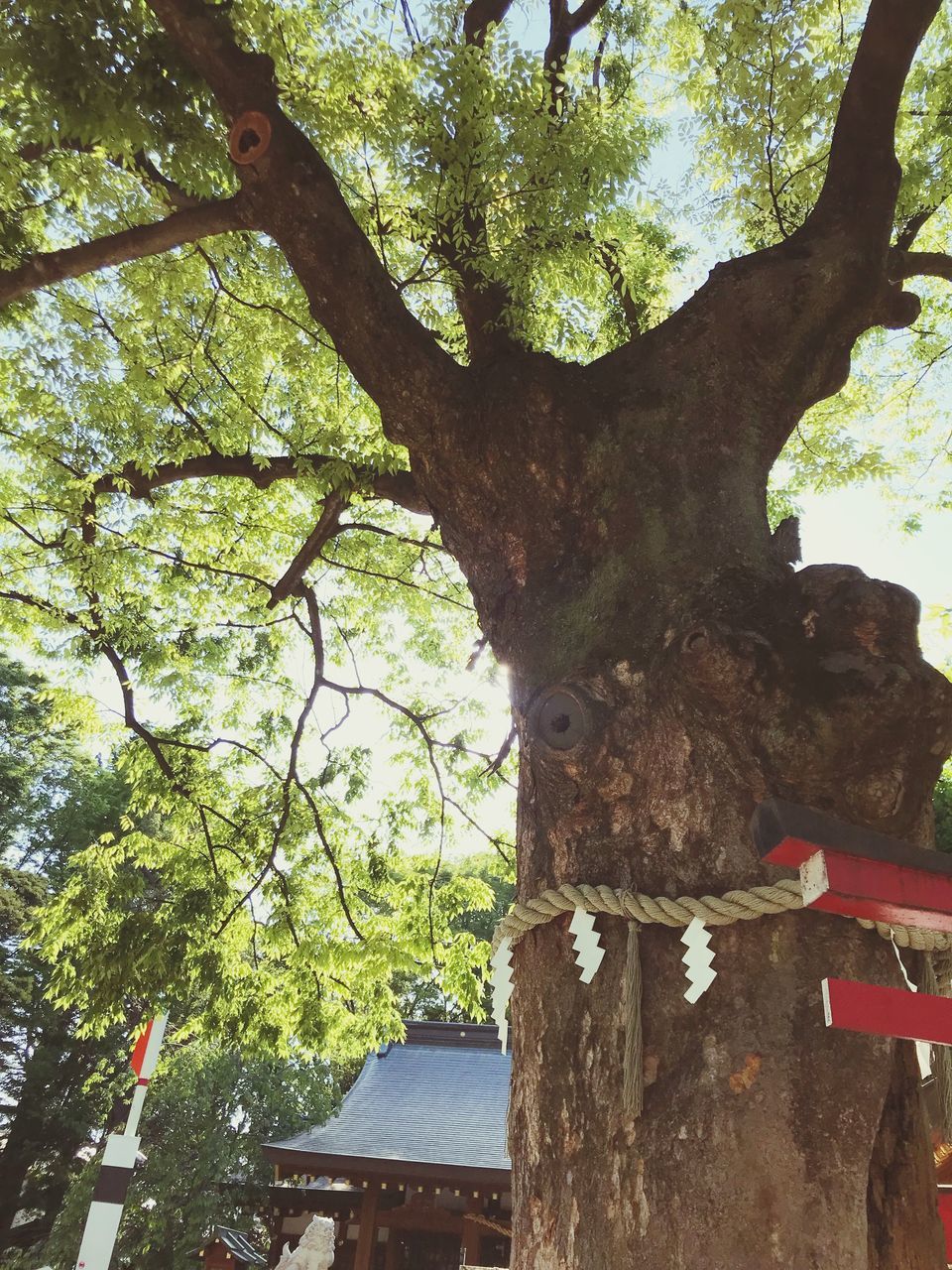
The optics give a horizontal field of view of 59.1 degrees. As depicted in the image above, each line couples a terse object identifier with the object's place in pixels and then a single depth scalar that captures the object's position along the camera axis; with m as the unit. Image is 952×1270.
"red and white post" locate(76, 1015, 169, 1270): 4.13
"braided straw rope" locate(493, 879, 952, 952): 1.60
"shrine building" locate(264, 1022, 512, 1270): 9.13
